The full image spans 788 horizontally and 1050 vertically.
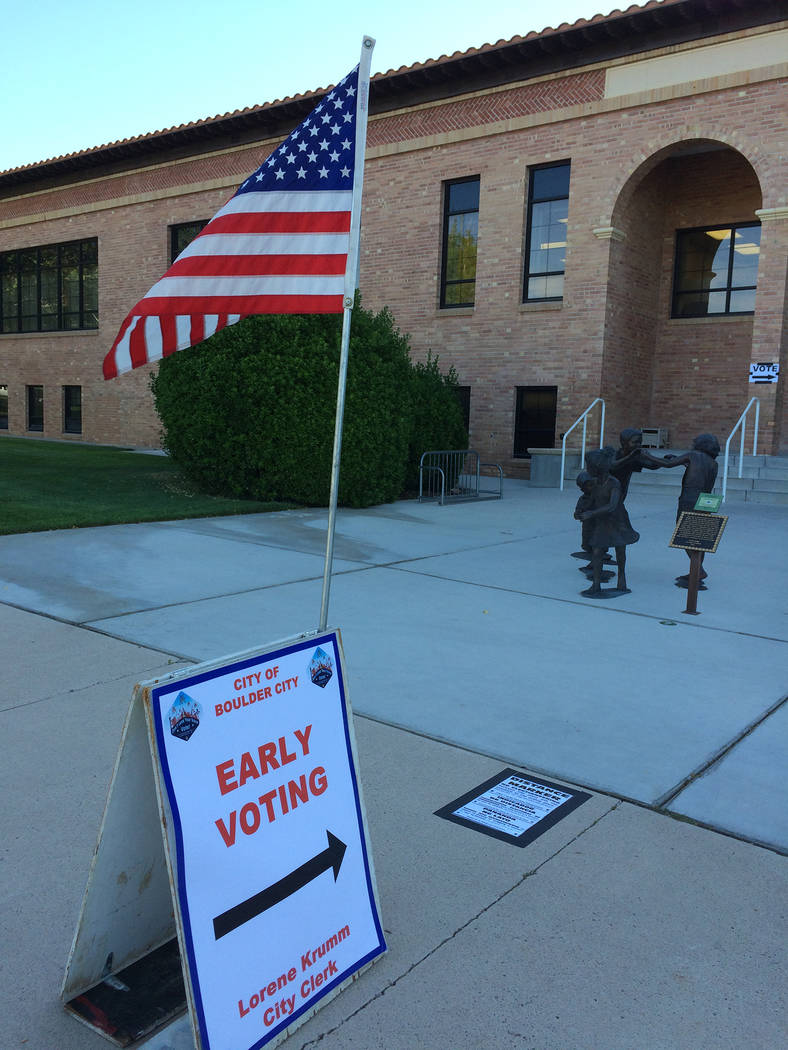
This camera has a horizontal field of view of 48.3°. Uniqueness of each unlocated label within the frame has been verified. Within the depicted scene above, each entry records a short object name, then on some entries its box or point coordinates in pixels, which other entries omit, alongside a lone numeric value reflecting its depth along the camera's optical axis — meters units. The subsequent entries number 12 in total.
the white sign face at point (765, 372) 16.20
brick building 16.38
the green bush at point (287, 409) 12.70
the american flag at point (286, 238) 3.75
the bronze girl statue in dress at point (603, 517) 7.51
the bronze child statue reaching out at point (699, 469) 7.85
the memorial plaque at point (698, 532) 6.89
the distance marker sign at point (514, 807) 3.41
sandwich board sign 2.19
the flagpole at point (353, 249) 3.25
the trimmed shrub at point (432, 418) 15.45
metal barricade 15.35
